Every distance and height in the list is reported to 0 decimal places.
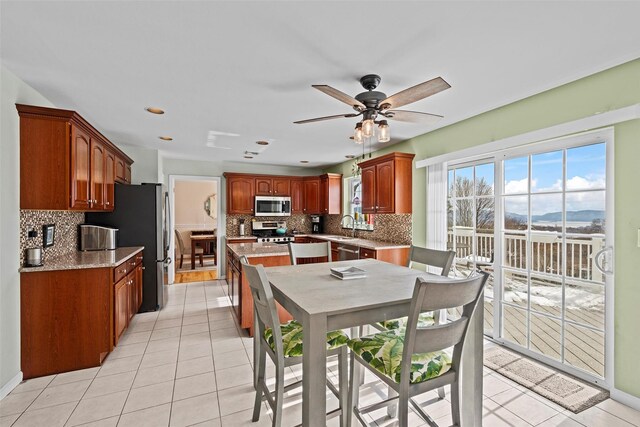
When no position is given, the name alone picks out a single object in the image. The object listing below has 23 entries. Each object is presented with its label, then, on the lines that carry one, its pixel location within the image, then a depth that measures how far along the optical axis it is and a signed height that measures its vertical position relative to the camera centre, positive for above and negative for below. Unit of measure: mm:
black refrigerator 3820 -140
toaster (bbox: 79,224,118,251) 3516 -293
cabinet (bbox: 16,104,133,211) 2396 +458
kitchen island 3336 -575
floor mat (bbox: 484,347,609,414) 2109 -1329
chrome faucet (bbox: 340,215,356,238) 5657 -246
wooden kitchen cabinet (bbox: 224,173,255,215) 5926 +392
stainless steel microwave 6109 +139
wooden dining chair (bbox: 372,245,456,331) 2078 -403
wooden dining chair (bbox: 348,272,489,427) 1337 -726
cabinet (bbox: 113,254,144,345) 2797 -859
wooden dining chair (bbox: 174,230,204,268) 7016 -919
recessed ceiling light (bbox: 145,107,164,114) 3057 +1070
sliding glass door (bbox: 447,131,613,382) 2332 -306
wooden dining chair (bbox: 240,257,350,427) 1587 -794
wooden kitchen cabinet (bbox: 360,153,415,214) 4145 +427
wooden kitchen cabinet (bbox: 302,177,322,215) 6442 +377
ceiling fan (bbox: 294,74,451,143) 1829 +757
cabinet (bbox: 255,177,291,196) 6156 +557
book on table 2049 -424
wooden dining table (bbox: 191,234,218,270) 7076 -689
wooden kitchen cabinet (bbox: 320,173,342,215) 6184 +405
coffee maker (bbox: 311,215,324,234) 6859 -266
